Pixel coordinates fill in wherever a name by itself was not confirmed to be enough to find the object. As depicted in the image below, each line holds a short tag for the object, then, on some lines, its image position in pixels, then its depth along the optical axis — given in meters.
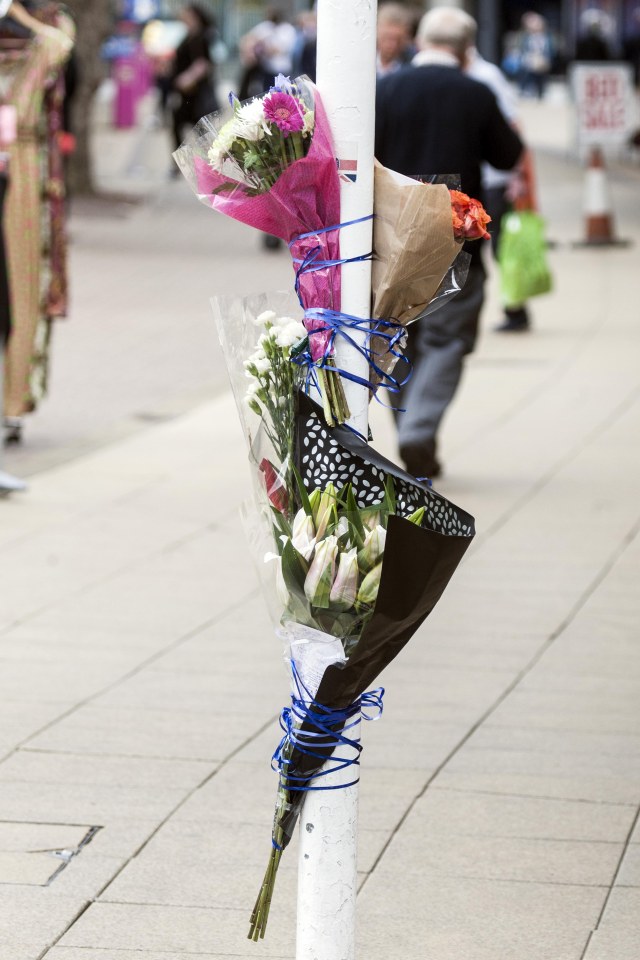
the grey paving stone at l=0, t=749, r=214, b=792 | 8.36
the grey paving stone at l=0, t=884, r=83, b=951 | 6.63
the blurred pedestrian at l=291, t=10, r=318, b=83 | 38.81
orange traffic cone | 34.16
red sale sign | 36.19
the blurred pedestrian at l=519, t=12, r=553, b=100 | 83.62
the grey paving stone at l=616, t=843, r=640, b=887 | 7.19
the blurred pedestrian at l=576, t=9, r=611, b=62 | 58.97
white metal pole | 5.51
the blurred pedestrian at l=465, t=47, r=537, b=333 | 21.39
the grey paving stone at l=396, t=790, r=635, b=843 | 7.76
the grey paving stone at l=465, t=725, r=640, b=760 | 8.86
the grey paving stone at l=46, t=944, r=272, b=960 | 6.49
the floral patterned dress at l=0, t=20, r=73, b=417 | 15.84
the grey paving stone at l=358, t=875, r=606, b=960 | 6.59
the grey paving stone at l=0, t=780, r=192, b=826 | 7.93
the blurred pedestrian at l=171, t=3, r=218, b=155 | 43.50
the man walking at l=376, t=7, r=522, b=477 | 14.82
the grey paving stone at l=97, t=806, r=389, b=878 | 7.41
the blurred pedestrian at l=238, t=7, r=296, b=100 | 40.23
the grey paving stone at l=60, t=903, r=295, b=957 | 6.60
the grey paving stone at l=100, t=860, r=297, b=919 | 7.02
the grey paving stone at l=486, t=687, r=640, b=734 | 9.29
